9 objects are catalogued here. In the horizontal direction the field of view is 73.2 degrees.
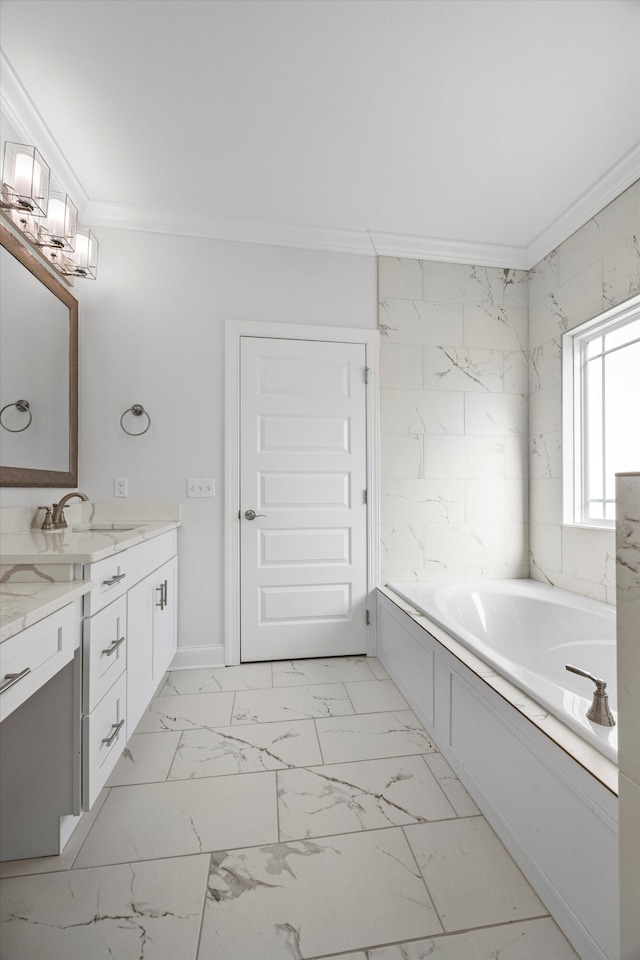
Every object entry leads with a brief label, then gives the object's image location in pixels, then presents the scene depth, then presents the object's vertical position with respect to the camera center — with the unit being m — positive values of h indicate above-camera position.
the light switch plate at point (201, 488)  2.47 -0.01
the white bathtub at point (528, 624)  1.90 -0.68
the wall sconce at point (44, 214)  1.67 +1.18
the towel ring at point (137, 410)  2.39 +0.42
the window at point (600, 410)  2.22 +0.43
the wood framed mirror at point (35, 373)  1.71 +0.51
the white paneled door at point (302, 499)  2.54 -0.07
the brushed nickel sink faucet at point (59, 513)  1.92 -0.12
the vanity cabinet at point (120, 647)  1.27 -0.59
